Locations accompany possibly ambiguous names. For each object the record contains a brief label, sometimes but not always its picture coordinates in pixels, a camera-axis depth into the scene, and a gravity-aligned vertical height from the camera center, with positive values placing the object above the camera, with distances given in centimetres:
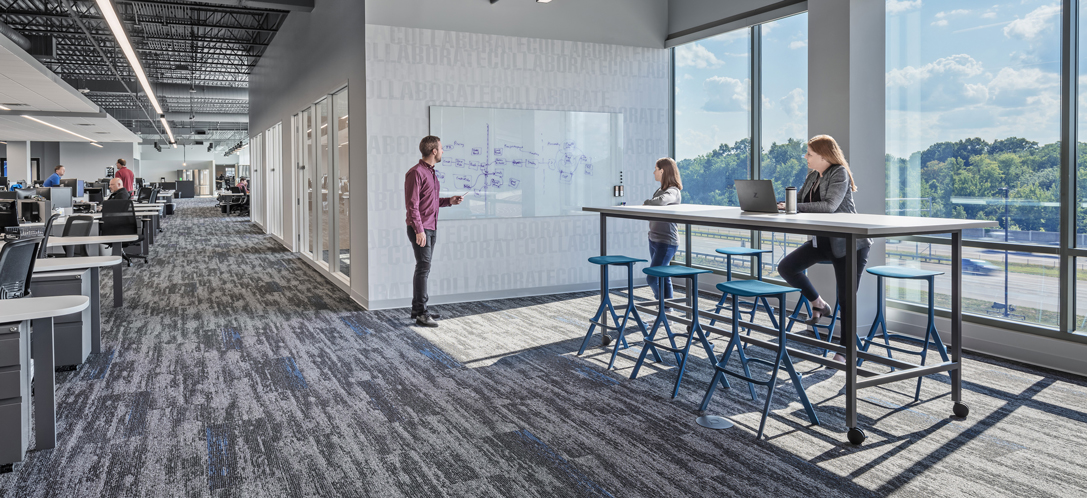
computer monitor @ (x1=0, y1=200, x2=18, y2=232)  536 +3
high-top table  312 -8
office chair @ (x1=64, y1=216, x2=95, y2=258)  664 -7
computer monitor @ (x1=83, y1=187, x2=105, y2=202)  1333 +48
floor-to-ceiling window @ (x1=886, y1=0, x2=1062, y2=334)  452 +51
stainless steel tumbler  394 +9
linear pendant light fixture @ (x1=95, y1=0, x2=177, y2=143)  582 +186
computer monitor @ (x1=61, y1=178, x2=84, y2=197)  1311 +67
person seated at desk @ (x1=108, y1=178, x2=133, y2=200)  950 +40
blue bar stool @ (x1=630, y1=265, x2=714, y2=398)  389 -65
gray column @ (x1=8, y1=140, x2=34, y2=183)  2502 +219
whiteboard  673 +59
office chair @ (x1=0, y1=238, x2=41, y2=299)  319 -23
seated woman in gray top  414 +9
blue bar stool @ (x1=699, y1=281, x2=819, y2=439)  327 -65
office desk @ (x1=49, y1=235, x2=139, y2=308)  509 -17
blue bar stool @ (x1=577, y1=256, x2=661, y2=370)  451 -60
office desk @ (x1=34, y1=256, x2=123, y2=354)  403 -28
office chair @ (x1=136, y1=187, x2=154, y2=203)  1503 +51
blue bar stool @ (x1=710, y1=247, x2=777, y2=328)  517 -27
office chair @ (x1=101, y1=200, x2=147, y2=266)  876 +2
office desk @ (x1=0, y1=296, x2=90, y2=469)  272 -59
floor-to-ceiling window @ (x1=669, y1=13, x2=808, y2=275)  636 +101
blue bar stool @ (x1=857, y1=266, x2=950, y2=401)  376 -48
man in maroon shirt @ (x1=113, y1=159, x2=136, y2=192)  1383 +91
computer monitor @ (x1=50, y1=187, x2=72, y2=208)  826 +27
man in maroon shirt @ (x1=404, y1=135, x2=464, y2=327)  552 +6
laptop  397 +12
